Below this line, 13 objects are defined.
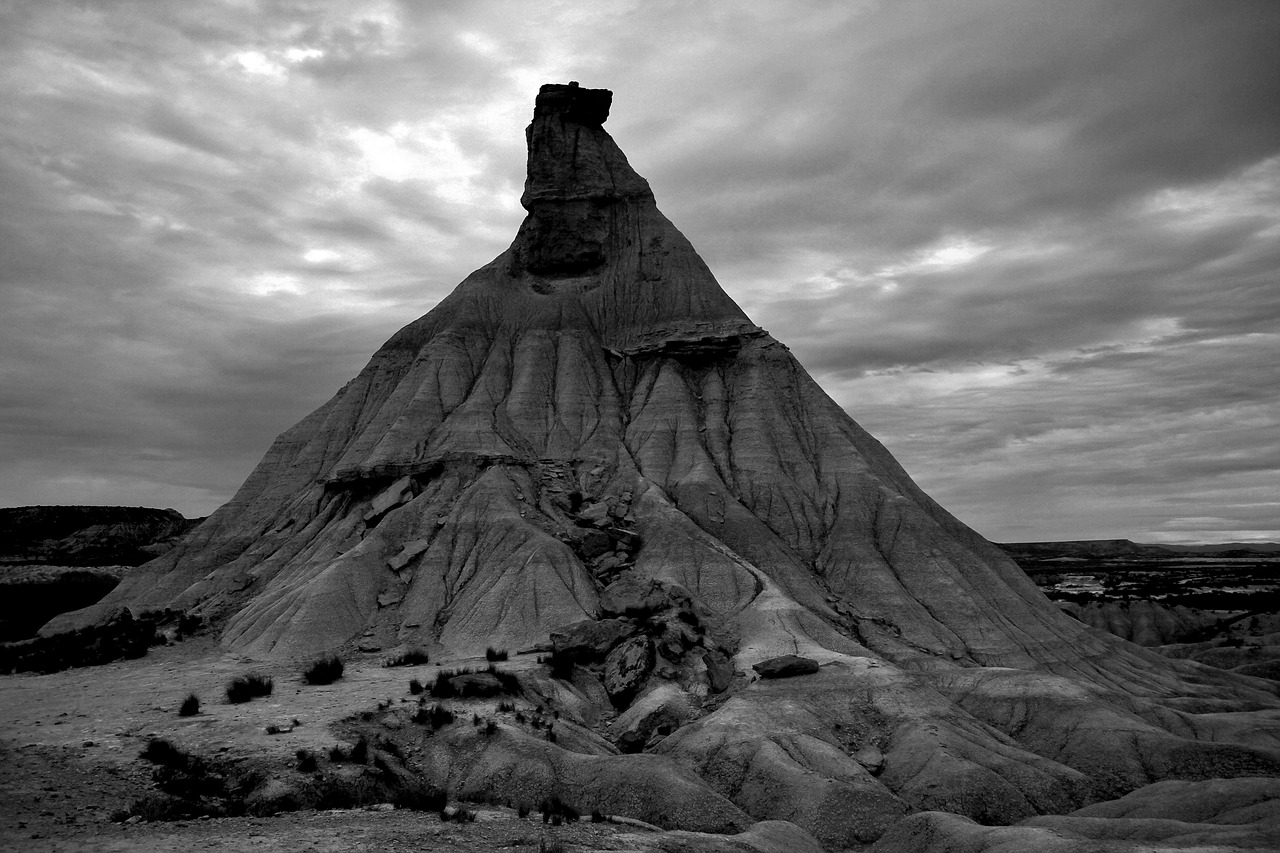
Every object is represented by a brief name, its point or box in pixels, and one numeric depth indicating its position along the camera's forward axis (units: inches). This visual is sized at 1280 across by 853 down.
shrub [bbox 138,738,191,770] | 935.0
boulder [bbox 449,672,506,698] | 1299.2
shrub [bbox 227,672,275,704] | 1273.4
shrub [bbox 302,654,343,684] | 1419.8
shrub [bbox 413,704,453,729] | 1148.5
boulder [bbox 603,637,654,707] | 1471.5
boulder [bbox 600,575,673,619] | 1743.4
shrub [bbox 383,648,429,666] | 1603.1
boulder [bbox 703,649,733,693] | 1503.4
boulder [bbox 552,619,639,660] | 1567.4
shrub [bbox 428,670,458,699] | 1289.9
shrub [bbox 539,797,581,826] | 880.9
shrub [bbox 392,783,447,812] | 855.7
